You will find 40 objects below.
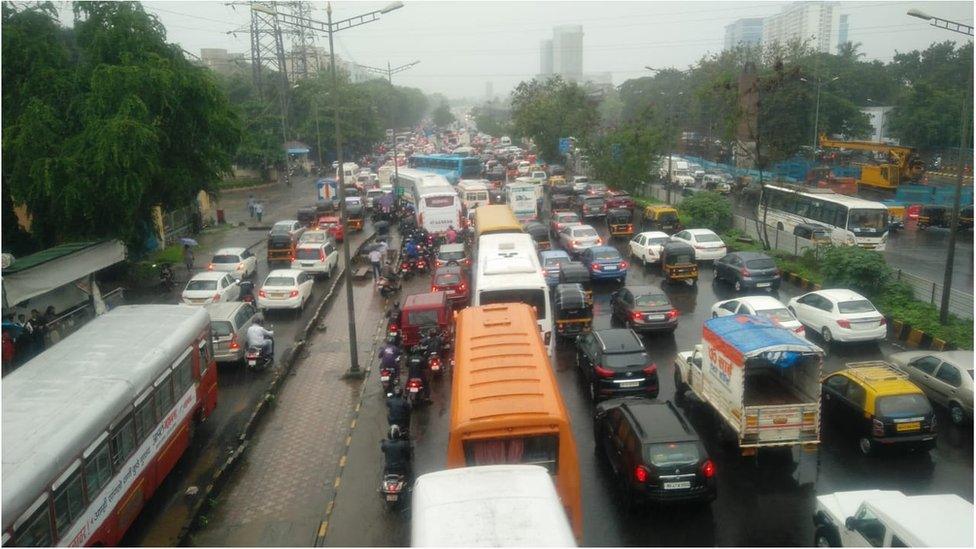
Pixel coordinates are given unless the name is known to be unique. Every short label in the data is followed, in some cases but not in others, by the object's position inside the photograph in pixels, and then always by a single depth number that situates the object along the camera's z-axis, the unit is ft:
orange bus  28.60
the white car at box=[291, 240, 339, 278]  87.30
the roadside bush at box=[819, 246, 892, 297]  66.80
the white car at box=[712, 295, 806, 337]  55.31
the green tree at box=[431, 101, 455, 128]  565.41
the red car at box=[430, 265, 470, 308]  68.59
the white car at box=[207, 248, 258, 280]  84.99
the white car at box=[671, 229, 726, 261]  89.92
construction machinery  144.87
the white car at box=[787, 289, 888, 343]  56.29
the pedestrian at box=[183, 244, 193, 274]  95.09
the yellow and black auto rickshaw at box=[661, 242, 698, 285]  79.92
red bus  24.43
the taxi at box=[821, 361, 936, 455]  36.94
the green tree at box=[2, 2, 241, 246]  74.64
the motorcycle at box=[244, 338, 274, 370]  54.70
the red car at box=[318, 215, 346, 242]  113.91
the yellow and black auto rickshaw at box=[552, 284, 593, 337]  60.70
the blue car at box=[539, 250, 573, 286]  79.15
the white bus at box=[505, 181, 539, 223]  122.72
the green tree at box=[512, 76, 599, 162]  187.93
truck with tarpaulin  36.50
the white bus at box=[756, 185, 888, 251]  96.63
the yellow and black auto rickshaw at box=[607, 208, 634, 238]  113.60
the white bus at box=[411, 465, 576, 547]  19.80
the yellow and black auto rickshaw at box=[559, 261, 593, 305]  75.00
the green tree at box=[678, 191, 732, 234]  109.09
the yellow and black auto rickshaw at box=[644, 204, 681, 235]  115.14
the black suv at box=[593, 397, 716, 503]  31.48
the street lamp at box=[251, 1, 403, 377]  50.66
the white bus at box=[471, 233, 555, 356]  54.08
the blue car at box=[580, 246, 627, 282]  81.82
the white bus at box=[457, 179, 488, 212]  134.51
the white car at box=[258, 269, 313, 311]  71.97
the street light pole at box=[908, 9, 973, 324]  54.49
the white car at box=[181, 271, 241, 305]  70.18
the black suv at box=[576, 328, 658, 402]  44.98
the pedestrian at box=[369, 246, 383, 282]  86.17
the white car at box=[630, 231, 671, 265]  90.49
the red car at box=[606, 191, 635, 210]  130.52
